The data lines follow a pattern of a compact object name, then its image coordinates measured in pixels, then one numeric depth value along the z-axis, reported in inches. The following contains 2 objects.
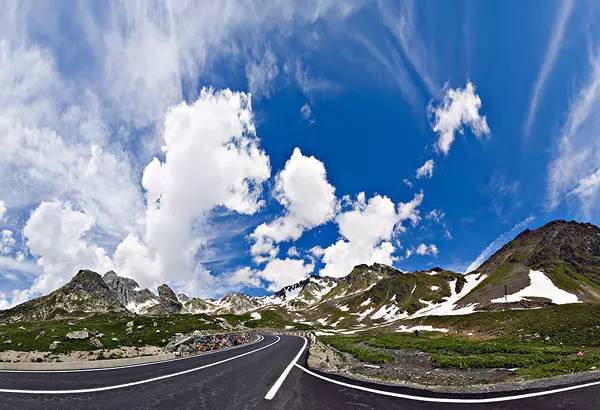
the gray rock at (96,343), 1565.0
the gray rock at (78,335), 1741.9
